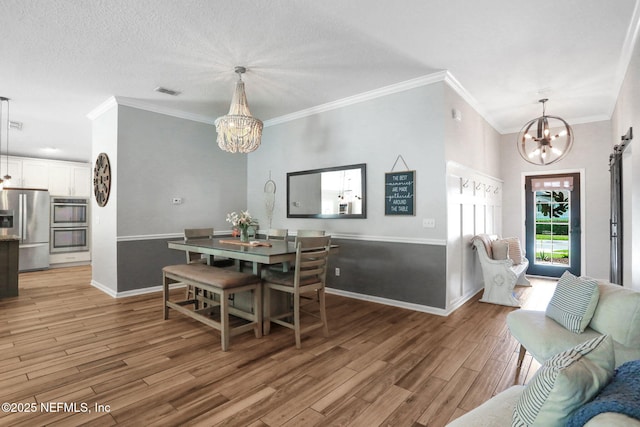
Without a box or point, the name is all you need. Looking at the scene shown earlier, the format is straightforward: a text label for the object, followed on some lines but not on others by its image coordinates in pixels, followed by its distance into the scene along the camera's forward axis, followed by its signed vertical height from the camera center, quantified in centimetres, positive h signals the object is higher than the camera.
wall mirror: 448 +36
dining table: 282 -33
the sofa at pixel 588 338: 83 -60
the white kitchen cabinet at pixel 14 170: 705 +100
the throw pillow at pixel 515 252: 497 -54
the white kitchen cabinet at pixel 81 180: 789 +87
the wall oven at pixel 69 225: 715 -22
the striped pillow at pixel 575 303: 198 -55
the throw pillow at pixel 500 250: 436 -44
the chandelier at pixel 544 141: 451 +118
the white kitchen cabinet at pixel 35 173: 725 +95
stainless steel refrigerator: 650 -15
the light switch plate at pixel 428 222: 381 -7
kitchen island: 449 -73
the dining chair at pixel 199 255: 401 -49
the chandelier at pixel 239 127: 352 +99
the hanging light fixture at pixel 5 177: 535 +64
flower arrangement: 387 -8
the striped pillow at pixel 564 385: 88 -48
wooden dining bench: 284 -68
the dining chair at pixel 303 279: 290 -61
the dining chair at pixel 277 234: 448 -25
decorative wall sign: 395 +30
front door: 564 -12
